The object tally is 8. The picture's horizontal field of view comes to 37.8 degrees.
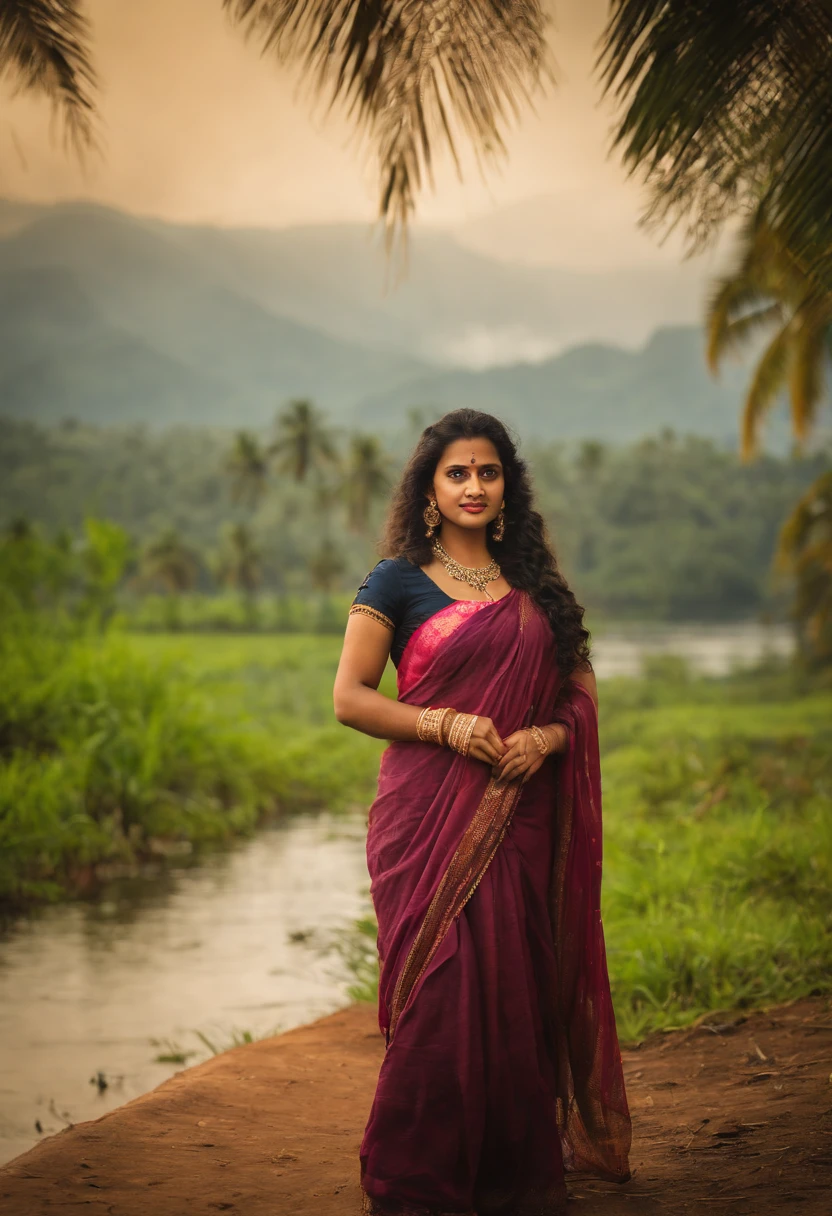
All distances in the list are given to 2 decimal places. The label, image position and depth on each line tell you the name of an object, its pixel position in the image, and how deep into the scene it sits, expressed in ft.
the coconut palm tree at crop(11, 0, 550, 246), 12.55
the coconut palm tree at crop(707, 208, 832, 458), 33.78
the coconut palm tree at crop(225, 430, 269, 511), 142.10
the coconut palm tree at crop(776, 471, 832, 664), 52.24
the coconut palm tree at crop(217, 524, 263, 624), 139.54
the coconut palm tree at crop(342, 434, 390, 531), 135.85
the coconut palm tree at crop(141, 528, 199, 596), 136.67
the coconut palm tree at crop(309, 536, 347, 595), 141.79
